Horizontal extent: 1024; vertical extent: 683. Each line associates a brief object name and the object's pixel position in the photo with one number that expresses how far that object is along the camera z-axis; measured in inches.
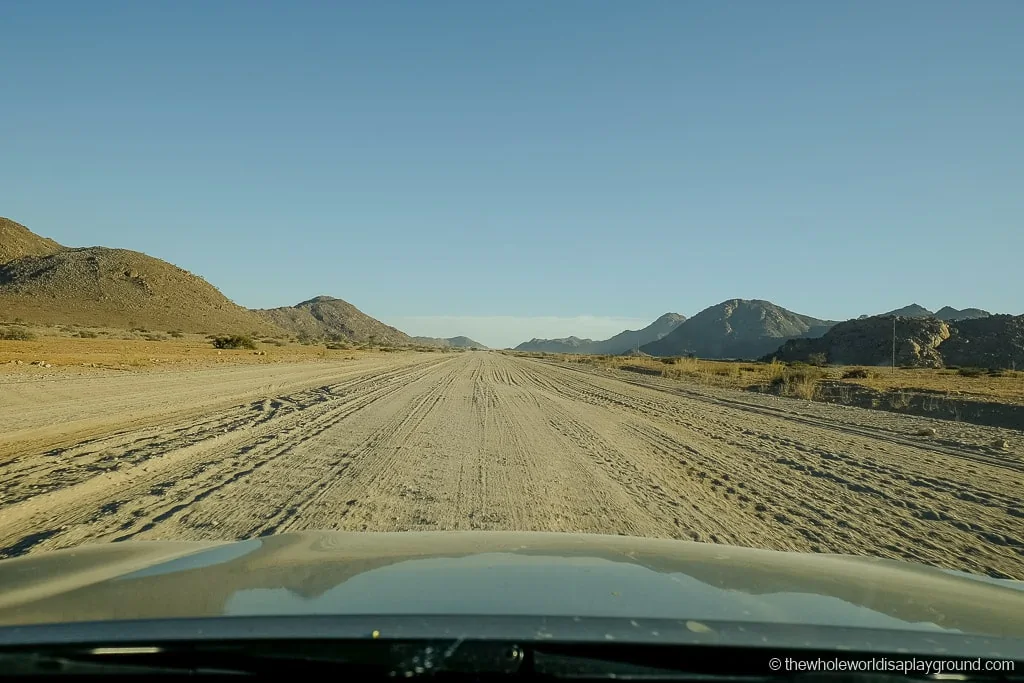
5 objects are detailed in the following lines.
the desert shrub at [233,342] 2906.0
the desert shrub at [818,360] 2909.5
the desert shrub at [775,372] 1675.7
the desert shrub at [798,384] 1289.4
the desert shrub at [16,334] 2123.5
